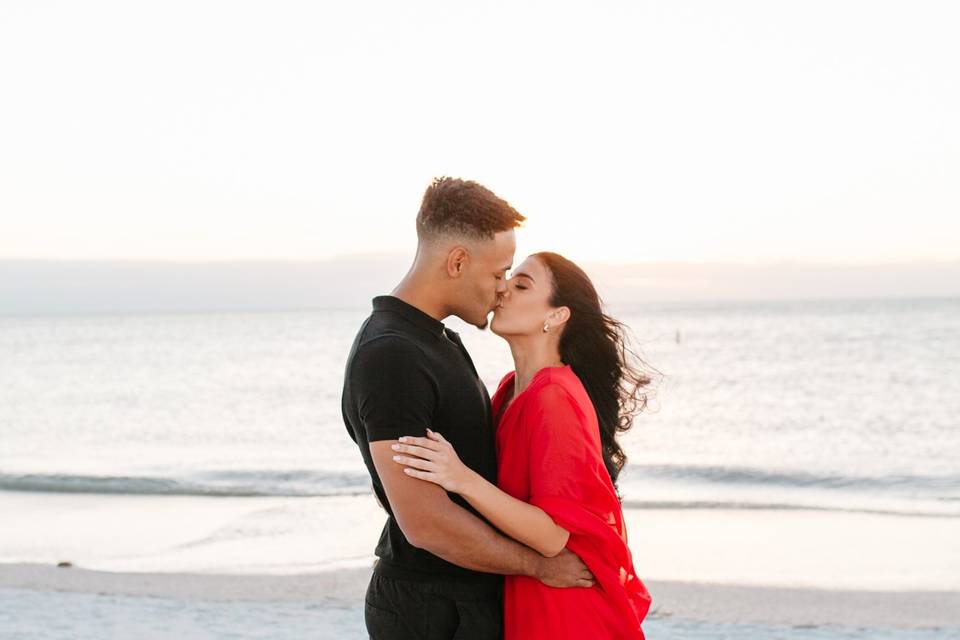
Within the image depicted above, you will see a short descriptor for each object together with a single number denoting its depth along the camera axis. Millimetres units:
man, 2699
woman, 2756
